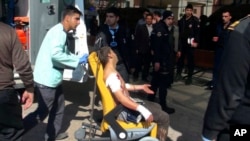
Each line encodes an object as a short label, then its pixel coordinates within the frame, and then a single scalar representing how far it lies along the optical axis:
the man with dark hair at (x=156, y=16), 5.76
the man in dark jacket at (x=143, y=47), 5.65
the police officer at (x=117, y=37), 3.44
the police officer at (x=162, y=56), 3.79
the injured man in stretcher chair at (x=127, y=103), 2.43
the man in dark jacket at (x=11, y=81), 2.08
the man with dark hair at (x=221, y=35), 4.52
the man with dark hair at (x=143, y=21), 5.81
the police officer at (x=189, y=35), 5.44
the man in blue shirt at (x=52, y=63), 2.59
